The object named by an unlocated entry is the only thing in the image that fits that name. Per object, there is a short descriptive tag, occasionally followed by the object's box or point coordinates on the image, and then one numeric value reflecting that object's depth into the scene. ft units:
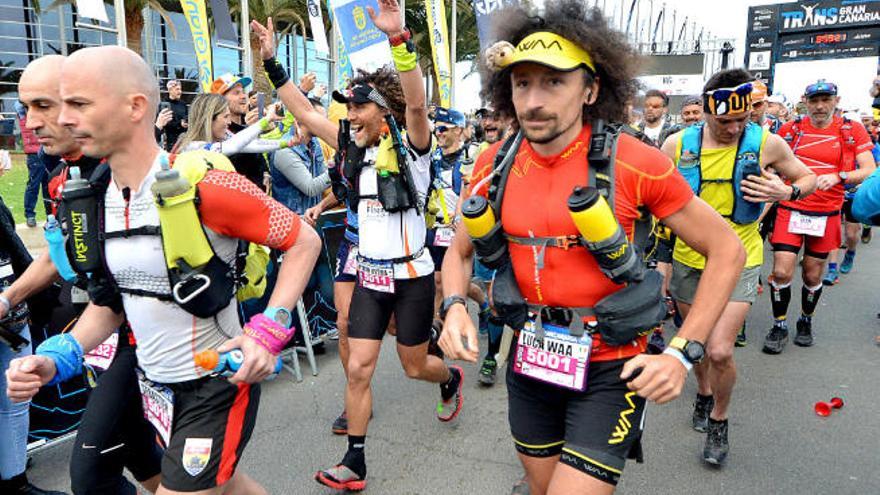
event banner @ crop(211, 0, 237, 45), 36.69
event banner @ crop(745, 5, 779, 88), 70.44
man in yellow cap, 6.81
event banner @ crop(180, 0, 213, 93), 34.53
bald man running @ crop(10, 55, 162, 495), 7.57
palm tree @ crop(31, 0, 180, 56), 57.77
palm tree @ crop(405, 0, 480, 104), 89.76
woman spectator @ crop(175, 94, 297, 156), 14.65
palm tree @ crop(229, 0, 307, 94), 66.39
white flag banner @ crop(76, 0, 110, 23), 26.48
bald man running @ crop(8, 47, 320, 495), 6.39
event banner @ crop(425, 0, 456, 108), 54.95
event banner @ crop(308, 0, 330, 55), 44.39
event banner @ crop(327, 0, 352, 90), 43.45
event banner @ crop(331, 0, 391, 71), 32.04
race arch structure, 65.10
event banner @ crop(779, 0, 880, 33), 63.87
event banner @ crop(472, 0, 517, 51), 49.39
